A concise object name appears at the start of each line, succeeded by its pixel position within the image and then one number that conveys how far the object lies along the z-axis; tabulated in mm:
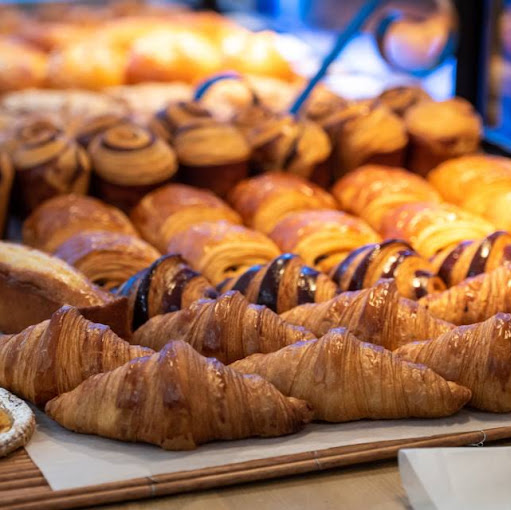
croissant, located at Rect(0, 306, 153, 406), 818
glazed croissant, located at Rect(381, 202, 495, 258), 1084
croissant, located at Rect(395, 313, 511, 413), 814
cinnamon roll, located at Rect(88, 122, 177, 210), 1193
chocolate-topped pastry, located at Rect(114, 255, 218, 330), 939
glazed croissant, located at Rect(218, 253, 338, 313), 932
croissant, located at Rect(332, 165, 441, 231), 1201
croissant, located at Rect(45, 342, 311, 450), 773
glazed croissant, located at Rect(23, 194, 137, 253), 1119
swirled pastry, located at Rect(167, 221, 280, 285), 1040
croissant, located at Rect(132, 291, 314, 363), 855
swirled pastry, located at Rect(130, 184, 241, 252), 1154
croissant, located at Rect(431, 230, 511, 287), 972
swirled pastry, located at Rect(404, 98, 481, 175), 1310
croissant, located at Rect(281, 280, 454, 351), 867
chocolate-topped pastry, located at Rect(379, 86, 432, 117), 1403
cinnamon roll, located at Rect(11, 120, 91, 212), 1177
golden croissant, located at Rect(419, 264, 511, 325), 902
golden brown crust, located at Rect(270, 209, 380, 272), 1072
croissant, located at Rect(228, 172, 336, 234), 1190
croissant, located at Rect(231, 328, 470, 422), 803
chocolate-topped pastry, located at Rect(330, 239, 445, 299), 964
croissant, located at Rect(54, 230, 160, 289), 1015
